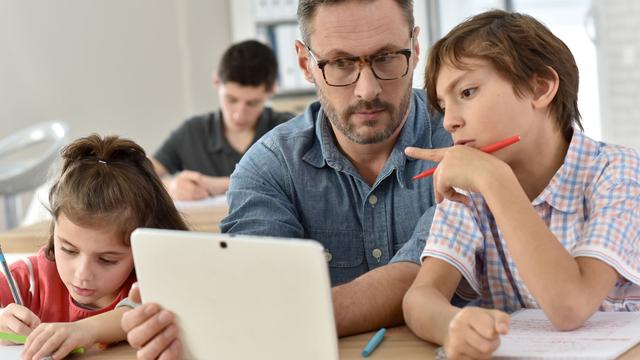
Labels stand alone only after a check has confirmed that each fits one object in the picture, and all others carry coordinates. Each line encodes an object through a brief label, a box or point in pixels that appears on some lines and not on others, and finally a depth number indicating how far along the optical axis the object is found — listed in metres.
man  1.64
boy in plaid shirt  1.31
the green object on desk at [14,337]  1.45
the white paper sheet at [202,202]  2.64
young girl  1.57
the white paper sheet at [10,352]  1.41
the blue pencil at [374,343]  1.30
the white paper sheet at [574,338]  1.22
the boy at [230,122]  3.12
